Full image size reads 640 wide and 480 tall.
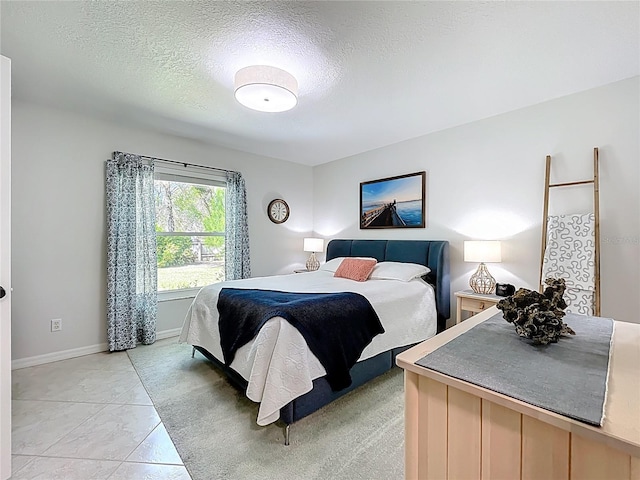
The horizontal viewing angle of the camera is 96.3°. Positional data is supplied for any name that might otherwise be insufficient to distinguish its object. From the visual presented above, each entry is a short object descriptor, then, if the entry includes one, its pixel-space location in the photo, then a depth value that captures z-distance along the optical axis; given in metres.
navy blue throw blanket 1.87
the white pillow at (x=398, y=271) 3.09
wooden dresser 0.63
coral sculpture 1.05
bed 1.71
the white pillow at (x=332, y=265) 3.88
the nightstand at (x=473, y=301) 2.72
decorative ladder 2.32
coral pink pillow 3.26
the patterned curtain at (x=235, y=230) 4.05
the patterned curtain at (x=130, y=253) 3.13
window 3.63
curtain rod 3.42
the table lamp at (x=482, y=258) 2.82
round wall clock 4.59
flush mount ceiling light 2.00
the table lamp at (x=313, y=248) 4.68
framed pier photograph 3.68
